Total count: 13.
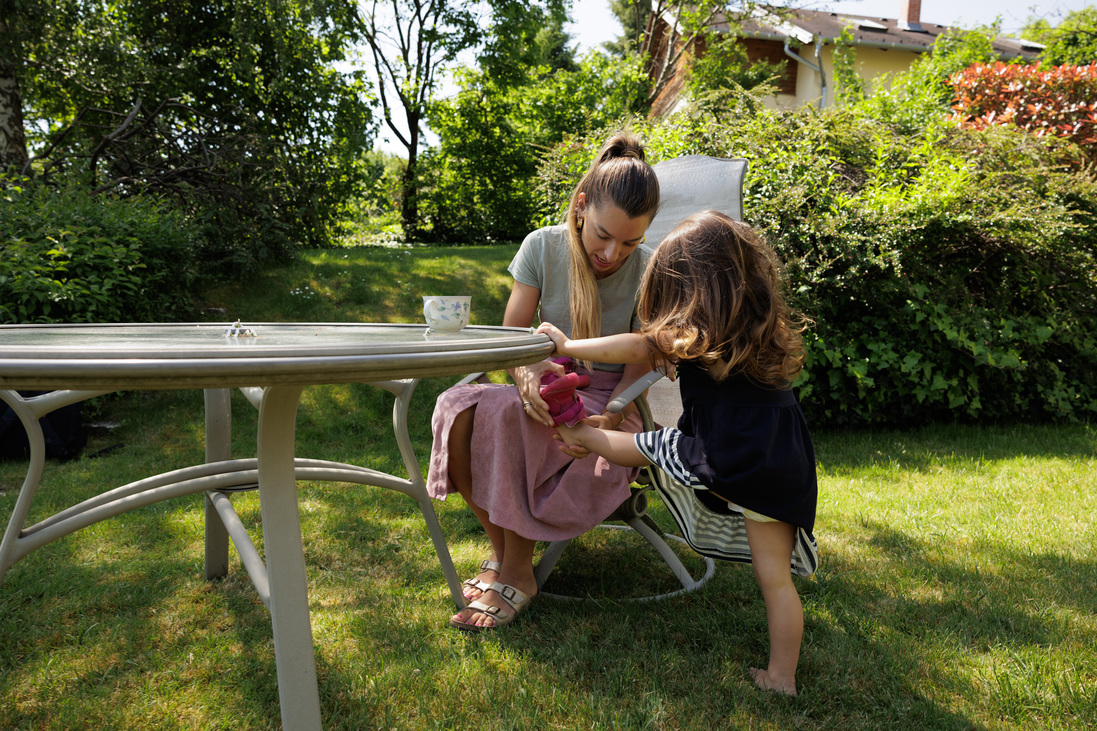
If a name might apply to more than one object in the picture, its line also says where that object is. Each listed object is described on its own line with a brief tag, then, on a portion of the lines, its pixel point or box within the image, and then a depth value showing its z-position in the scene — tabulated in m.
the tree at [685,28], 12.42
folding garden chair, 1.95
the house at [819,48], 14.59
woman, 1.84
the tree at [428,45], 14.99
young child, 1.55
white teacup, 1.59
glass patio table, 0.88
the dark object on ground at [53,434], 3.50
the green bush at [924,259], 3.92
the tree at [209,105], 5.91
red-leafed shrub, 5.83
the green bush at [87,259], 3.70
